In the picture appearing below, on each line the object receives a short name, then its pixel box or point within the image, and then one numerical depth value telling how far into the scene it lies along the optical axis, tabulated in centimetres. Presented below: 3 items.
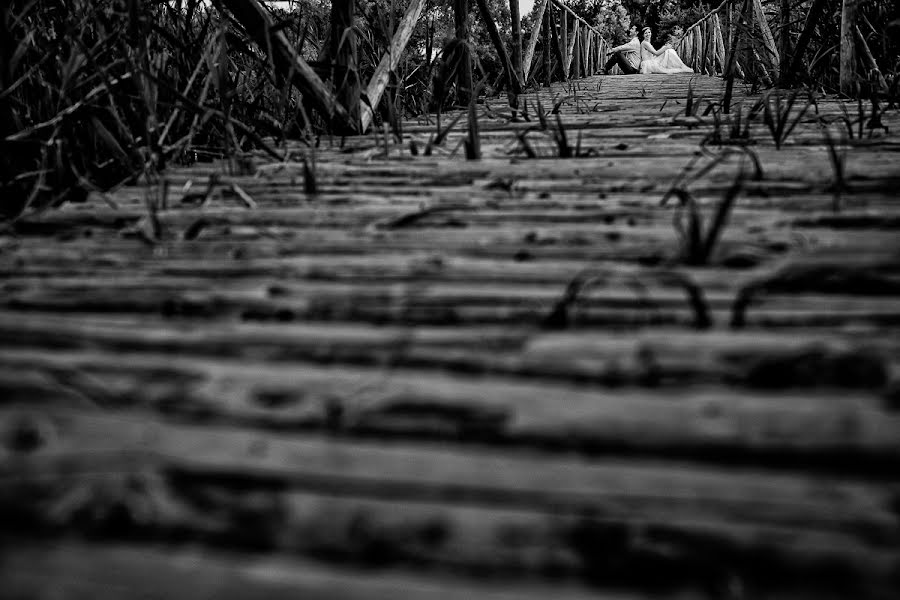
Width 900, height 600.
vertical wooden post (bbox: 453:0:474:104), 311
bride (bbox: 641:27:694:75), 1401
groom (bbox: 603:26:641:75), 1469
